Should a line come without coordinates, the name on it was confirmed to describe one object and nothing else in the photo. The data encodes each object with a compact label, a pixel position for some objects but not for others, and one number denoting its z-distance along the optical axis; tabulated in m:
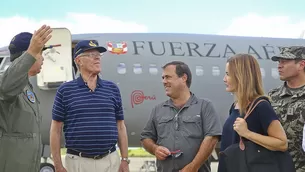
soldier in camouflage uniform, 4.33
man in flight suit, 3.18
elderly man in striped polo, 4.35
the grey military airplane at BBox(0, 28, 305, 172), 9.34
